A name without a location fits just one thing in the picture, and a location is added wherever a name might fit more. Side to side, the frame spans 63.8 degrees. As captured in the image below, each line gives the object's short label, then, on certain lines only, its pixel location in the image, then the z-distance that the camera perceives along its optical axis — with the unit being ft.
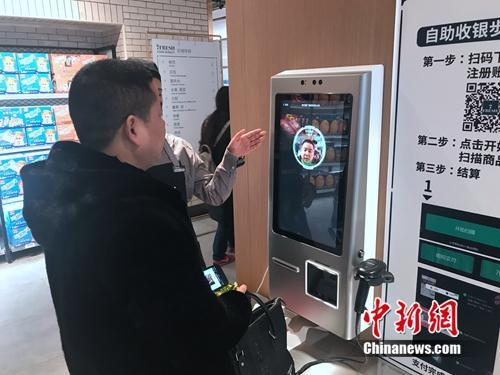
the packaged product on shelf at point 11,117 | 13.41
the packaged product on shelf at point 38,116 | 13.87
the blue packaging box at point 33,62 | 13.39
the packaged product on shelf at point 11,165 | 13.60
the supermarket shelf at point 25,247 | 14.17
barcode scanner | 4.59
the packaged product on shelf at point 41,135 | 14.07
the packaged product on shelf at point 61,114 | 14.50
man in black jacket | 2.74
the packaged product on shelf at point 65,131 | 14.71
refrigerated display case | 13.44
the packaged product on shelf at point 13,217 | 13.91
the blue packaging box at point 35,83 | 13.62
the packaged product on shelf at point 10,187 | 13.73
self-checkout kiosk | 4.58
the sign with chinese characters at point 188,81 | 15.83
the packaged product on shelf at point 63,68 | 14.08
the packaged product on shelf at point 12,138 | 13.53
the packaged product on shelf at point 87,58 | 14.61
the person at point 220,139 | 11.27
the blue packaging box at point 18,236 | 13.99
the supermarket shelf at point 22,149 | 13.64
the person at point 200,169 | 6.07
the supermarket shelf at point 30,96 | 13.26
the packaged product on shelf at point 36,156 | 14.08
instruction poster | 3.94
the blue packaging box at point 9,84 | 13.21
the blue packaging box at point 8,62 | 13.08
